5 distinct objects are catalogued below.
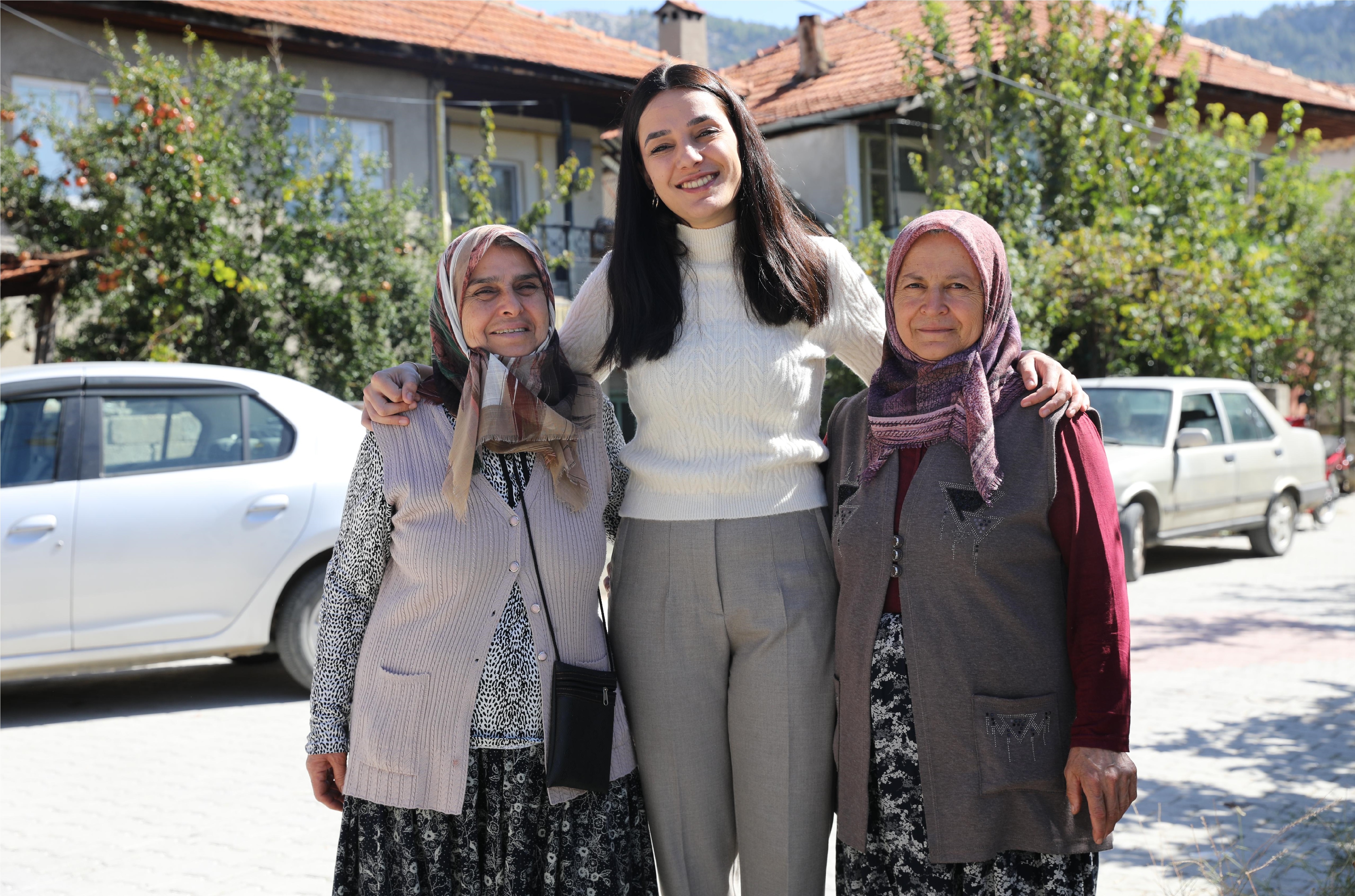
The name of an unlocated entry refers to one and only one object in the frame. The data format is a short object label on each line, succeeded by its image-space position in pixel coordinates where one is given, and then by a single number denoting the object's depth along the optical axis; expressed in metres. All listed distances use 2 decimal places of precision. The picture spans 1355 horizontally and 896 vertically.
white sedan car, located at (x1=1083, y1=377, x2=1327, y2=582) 10.10
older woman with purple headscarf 2.38
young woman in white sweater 2.67
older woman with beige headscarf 2.56
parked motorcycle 13.89
